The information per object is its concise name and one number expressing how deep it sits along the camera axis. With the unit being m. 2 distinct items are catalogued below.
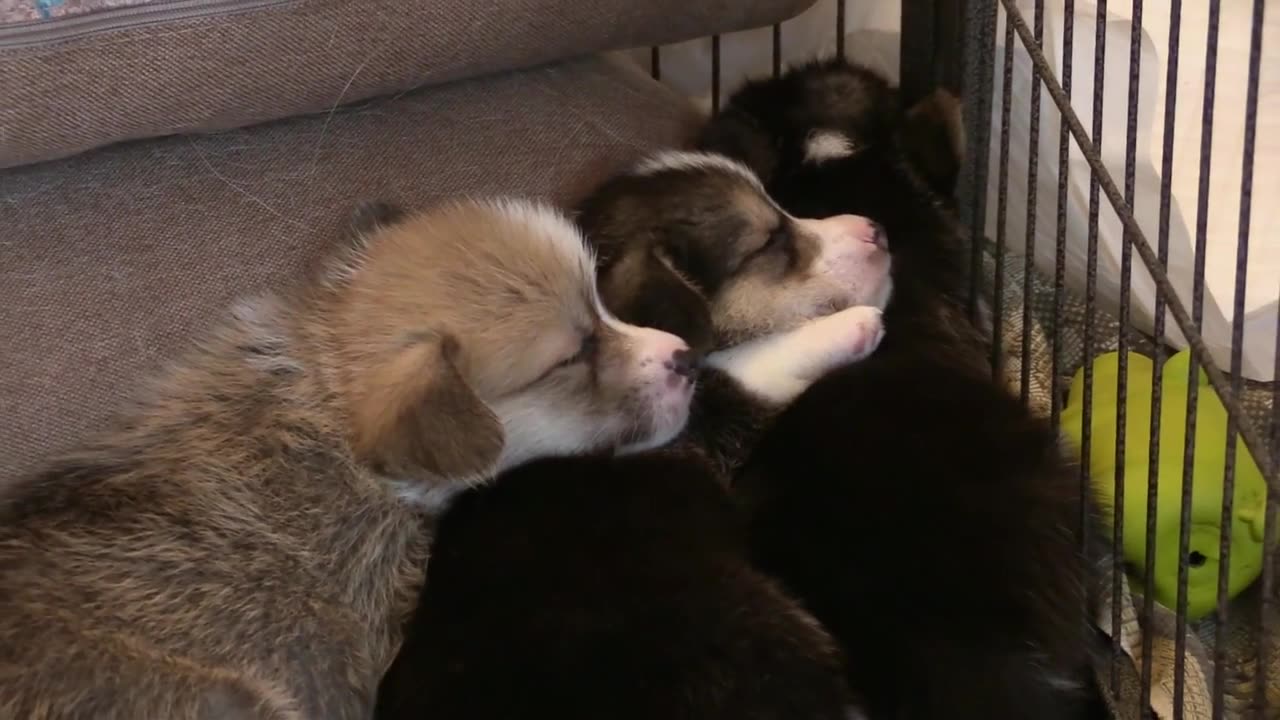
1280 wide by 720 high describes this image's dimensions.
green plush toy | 0.49
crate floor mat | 0.47
